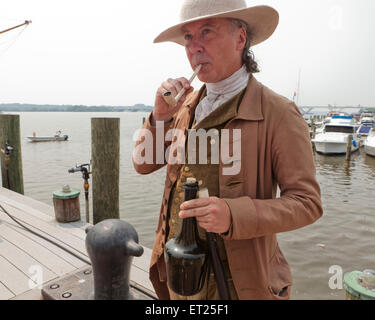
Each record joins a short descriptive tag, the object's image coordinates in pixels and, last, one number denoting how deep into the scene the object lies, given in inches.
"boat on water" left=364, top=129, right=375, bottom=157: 783.1
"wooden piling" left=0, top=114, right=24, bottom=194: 290.8
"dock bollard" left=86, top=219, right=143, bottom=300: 71.9
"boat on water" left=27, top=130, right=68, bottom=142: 1160.8
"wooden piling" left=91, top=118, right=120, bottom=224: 186.9
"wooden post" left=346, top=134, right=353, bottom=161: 747.4
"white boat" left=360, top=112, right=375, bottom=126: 1717.5
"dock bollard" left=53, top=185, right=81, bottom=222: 189.2
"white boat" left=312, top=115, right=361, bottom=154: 807.1
